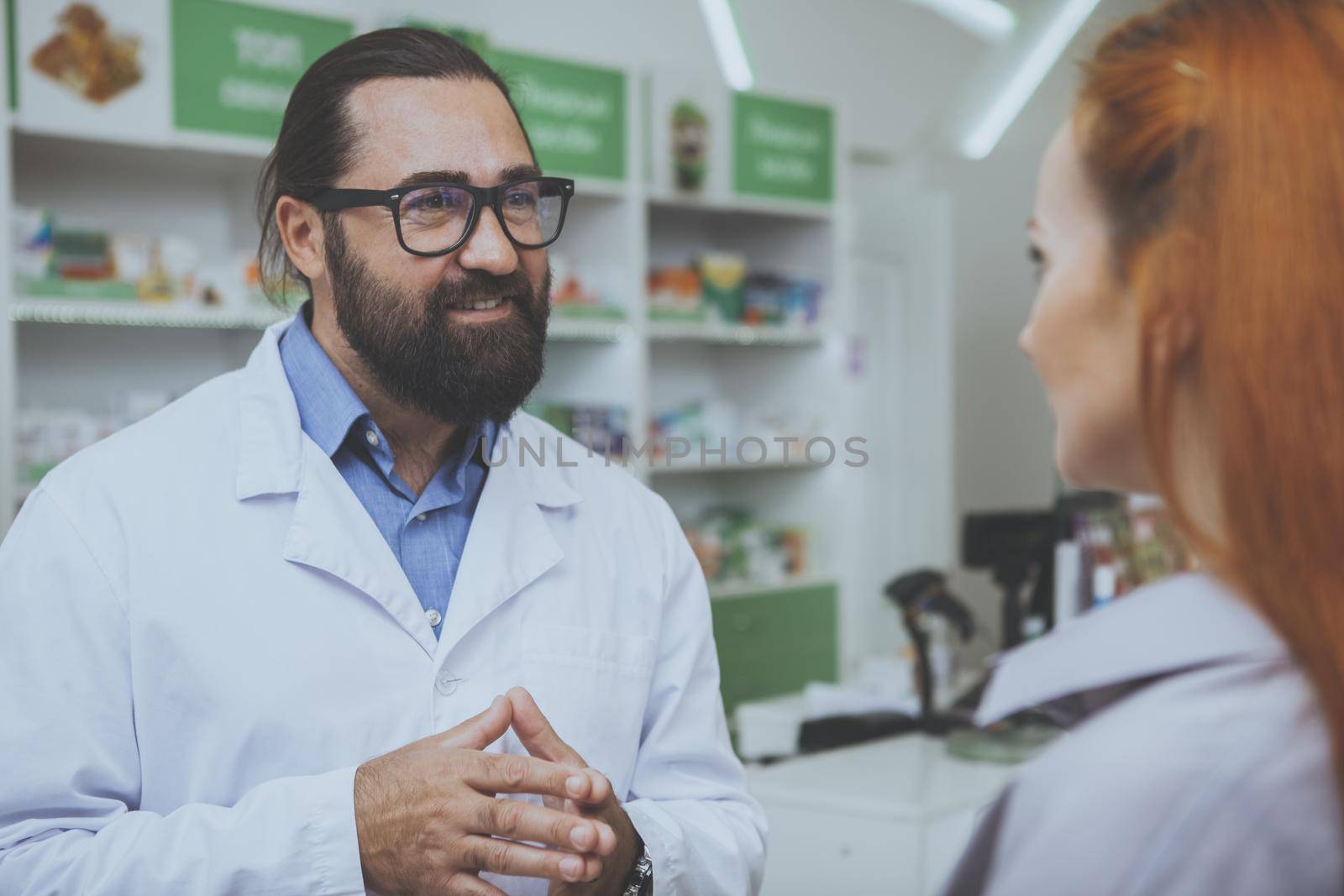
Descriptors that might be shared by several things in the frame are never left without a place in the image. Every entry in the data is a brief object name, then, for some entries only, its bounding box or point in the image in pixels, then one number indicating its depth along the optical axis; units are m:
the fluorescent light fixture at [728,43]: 4.91
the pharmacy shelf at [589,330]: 3.74
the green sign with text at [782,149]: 4.25
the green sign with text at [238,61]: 3.04
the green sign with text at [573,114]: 3.63
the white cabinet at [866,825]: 2.21
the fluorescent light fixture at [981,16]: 5.80
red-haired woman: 0.57
